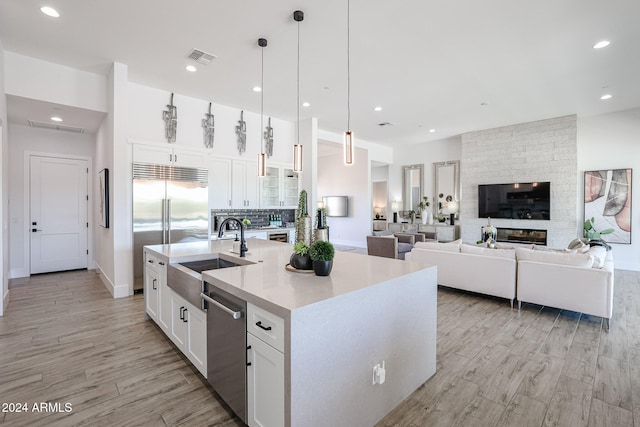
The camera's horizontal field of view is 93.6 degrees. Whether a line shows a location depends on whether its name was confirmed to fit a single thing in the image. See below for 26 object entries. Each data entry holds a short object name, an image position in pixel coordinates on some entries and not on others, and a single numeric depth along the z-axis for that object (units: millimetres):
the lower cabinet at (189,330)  2182
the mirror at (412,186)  9719
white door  5777
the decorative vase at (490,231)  6258
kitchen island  1427
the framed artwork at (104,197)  4801
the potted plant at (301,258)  2098
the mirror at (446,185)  8883
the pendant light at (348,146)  2787
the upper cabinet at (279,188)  6723
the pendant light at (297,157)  3504
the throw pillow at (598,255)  3617
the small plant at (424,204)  9391
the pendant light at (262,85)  3673
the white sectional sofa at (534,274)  3475
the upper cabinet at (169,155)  4672
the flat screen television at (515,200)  7109
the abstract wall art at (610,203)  6305
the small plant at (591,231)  6422
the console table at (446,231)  8672
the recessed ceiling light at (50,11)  3061
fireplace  7211
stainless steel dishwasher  1716
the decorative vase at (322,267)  1957
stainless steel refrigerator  4609
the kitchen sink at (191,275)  2160
